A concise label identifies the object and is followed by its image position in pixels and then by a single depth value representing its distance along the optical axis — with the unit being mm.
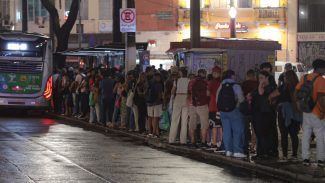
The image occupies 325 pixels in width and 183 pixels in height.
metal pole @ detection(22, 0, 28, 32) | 43406
